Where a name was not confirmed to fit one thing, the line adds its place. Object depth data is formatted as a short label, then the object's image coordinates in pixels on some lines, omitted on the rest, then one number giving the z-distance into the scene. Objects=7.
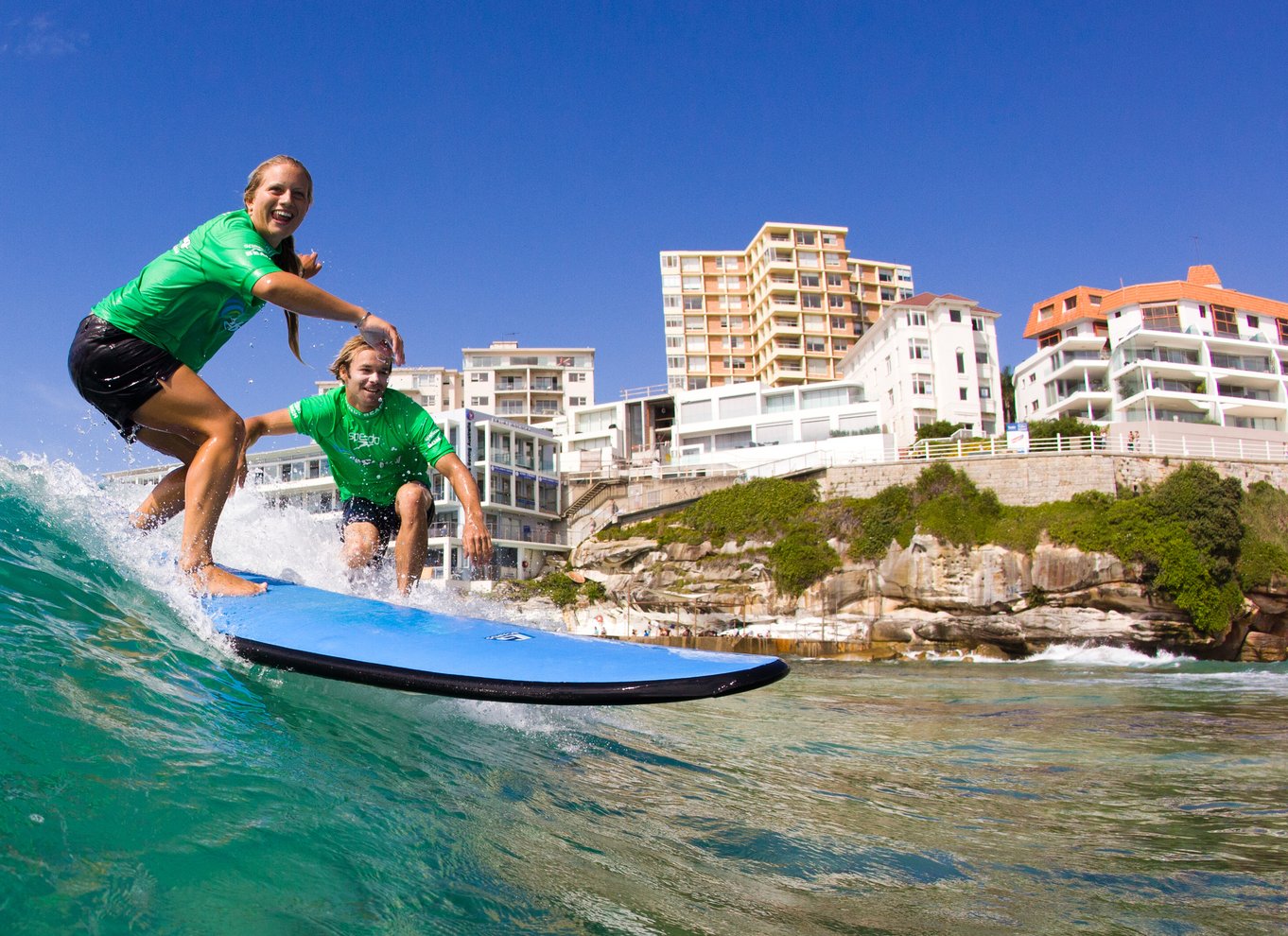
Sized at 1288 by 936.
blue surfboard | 2.61
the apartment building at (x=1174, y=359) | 43.50
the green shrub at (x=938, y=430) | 39.06
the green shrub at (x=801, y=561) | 28.95
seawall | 27.73
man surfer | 4.75
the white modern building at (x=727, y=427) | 43.09
